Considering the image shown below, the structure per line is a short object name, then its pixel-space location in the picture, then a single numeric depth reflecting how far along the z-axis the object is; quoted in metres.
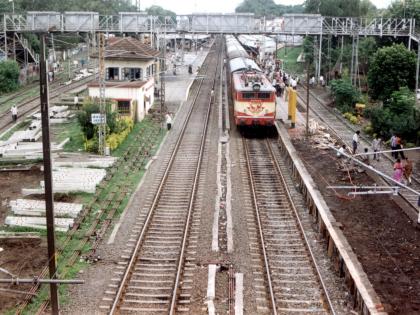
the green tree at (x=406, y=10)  56.03
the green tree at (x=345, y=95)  41.75
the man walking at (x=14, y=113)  37.19
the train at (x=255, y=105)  32.06
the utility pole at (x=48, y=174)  11.69
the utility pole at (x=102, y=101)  27.44
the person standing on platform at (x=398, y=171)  21.50
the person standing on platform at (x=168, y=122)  34.75
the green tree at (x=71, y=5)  73.50
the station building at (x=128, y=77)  35.78
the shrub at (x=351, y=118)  37.88
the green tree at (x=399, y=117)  30.81
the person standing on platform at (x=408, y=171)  22.88
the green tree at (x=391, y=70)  40.38
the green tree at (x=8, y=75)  50.47
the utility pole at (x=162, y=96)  37.26
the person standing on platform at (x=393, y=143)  26.83
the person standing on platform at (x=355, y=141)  27.69
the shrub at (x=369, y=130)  33.93
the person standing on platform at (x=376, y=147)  27.39
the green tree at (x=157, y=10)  158.73
